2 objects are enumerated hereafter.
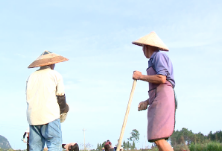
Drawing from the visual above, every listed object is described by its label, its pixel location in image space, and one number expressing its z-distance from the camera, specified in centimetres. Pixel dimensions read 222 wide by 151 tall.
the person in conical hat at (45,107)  473
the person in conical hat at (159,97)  411
